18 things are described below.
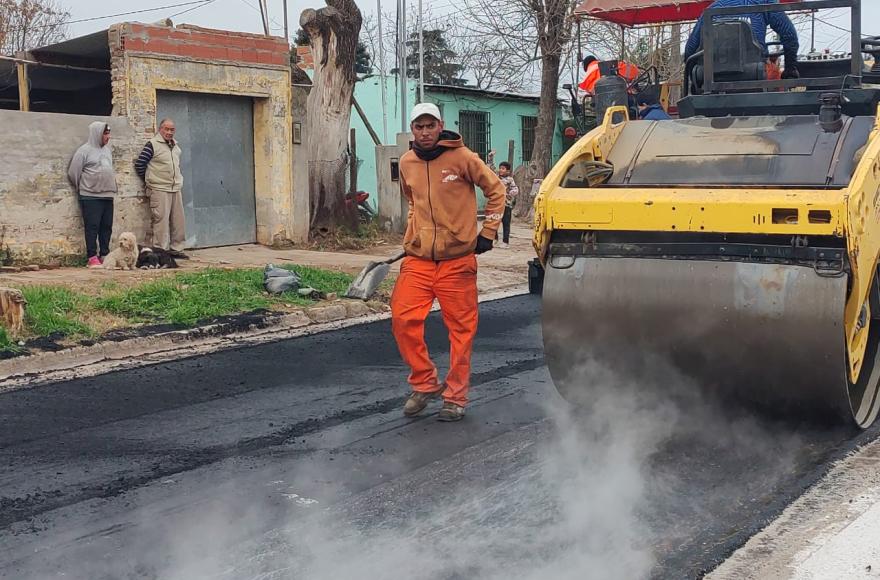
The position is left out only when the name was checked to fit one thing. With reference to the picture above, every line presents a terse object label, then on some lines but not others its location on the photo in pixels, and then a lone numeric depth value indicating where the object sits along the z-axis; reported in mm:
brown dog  11352
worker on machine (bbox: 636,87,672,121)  7219
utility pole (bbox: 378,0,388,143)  23556
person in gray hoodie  11781
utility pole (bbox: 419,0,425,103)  22069
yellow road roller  4836
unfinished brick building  11625
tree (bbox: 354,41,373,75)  37656
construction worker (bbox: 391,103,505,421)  6089
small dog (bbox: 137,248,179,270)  11664
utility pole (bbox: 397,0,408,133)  21594
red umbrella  9516
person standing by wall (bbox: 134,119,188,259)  12578
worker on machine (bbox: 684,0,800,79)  6828
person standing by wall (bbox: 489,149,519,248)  16719
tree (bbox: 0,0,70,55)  32375
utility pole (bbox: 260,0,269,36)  19119
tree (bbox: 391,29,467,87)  37266
